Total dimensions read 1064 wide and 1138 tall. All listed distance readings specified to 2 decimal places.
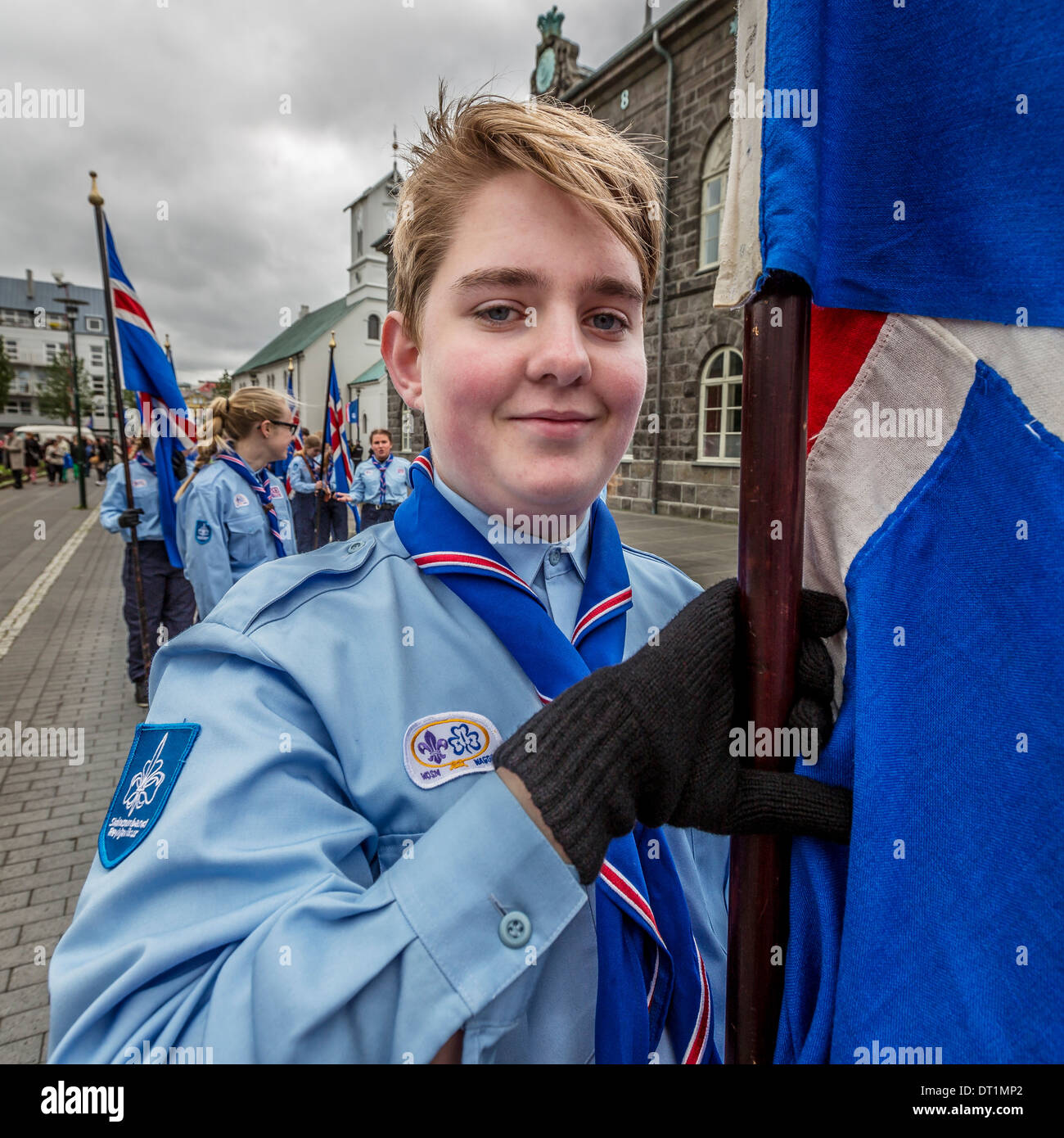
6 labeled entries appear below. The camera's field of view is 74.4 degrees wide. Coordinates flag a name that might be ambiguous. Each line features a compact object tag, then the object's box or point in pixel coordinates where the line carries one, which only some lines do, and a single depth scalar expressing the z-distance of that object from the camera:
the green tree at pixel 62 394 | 52.73
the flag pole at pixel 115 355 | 4.65
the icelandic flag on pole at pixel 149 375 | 4.82
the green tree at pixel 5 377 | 40.72
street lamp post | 15.07
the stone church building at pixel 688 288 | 13.22
